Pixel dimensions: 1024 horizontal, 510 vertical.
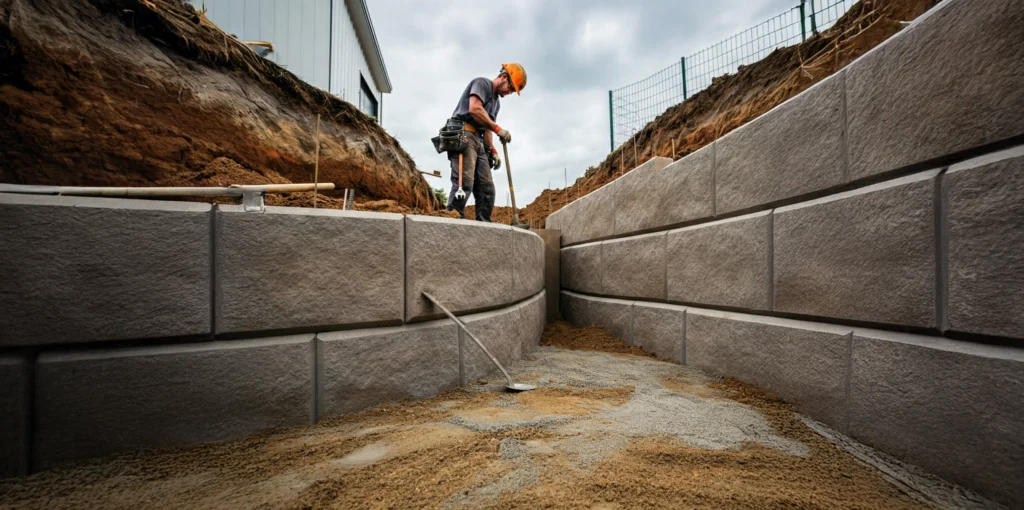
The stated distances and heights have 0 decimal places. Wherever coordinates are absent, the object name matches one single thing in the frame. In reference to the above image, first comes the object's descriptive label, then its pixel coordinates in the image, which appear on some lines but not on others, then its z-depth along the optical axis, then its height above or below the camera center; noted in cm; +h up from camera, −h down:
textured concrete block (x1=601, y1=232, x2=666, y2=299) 354 -10
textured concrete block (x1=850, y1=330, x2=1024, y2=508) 121 -56
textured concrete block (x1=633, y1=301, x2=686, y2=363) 324 -67
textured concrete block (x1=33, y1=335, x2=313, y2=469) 148 -62
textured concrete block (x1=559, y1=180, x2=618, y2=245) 445 +53
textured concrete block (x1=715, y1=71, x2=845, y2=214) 194 +64
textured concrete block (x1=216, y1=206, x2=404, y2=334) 177 -7
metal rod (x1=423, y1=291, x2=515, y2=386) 233 -41
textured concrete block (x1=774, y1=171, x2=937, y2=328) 150 +2
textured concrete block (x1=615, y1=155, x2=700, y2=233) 304 +60
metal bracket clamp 181 +27
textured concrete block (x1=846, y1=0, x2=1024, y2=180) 125 +66
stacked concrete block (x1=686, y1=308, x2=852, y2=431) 188 -60
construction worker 435 +154
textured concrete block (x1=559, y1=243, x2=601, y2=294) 458 -14
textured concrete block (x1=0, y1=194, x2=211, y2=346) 143 -6
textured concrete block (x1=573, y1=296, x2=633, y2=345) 395 -67
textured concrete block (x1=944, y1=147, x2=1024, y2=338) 121 +5
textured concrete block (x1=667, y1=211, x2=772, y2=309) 243 -4
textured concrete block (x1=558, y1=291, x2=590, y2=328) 488 -71
